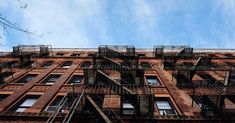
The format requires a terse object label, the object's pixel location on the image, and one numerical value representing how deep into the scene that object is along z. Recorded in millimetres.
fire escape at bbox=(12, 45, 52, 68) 13436
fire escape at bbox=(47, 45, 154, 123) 6708
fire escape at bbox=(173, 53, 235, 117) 7329
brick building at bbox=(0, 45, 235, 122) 6948
